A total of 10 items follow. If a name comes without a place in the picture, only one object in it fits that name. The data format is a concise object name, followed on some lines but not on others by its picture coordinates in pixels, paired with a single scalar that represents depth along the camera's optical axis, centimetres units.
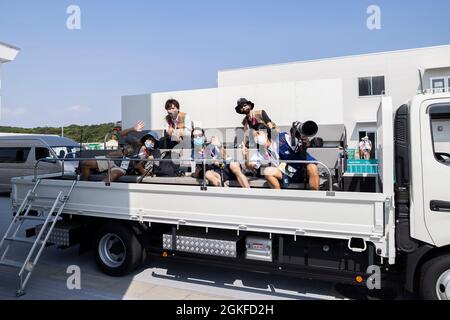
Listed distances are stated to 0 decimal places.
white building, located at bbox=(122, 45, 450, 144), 1903
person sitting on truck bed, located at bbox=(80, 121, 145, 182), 491
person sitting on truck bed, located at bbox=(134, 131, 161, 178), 508
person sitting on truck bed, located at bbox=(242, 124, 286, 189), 395
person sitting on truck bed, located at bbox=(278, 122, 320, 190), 383
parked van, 1146
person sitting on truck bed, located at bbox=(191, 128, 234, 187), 421
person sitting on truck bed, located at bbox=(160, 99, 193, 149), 523
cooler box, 429
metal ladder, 414
